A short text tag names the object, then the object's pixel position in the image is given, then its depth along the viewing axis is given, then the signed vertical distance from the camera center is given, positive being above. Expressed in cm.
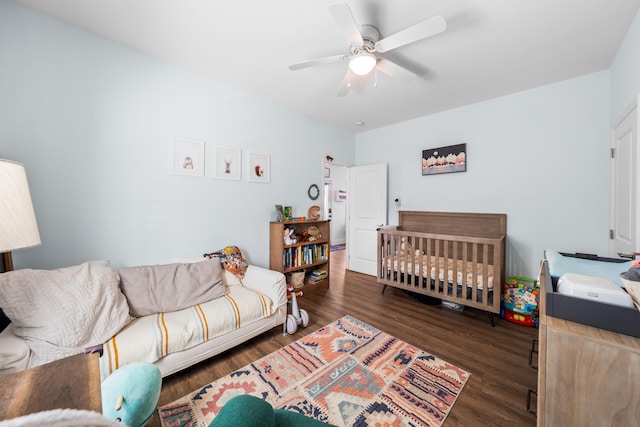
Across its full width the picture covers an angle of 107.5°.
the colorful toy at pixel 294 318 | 221 -104
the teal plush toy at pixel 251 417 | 68 -62
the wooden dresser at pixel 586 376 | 75 -56
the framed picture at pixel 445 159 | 314 +72
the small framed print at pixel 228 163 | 260 +55
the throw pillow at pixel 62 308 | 131 -59
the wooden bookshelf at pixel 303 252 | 300 -56
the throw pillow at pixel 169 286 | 180 -62
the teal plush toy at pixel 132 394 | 107 -86
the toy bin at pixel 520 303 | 237 -96
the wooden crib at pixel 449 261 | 235 -60
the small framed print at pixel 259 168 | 288 +55
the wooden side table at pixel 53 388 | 58 -48
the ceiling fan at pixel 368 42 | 135 +113
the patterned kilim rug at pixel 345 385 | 139 -119
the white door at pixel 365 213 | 397 -4
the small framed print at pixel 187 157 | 229 +55
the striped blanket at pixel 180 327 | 143 -82
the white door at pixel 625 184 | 166 +20
